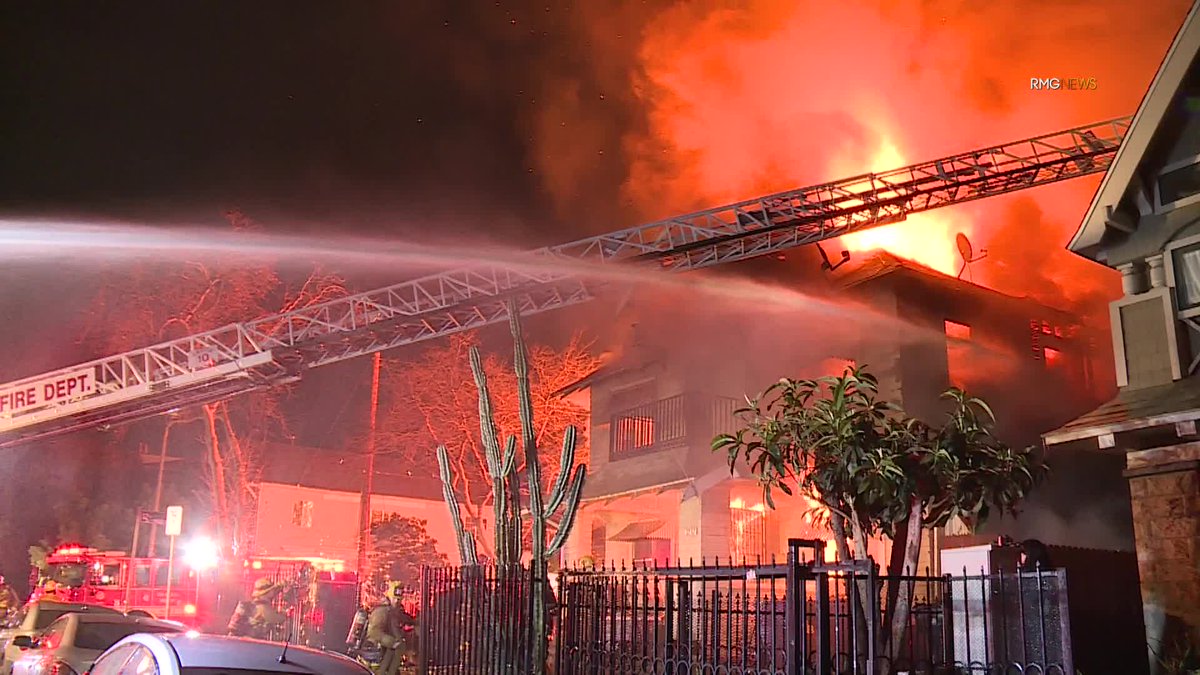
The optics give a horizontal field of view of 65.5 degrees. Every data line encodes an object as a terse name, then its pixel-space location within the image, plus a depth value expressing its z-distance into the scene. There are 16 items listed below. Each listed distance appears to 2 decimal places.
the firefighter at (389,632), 11.36
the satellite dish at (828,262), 20.00
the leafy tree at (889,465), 8.08
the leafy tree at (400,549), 30.42
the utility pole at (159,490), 28.00
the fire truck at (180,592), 17.38
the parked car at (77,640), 10.46
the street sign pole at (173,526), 18.20
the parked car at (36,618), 12.30
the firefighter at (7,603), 17.38
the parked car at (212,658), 5.31
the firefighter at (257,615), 14.45
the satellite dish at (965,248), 20.61
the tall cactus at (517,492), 10.48
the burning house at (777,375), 18.58
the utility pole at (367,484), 22.17
